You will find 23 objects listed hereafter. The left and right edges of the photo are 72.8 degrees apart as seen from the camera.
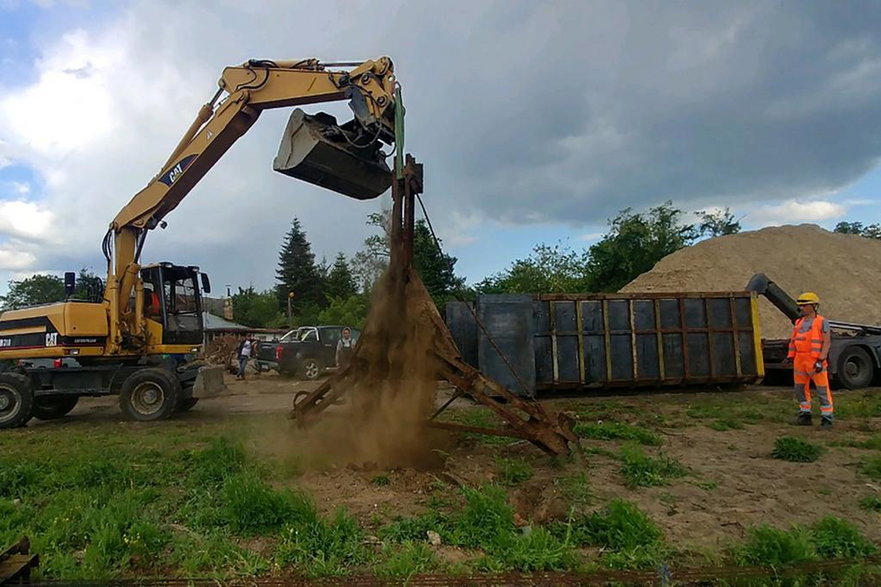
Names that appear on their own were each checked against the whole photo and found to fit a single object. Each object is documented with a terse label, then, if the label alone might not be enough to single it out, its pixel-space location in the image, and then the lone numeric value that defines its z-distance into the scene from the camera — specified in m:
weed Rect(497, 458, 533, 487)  6.00
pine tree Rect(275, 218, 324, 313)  65.19
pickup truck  19.91
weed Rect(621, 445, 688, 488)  5.91
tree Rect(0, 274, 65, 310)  59.50
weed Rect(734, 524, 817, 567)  4.00
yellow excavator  10.62
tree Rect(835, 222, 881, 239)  43.00
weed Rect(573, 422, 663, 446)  8.01
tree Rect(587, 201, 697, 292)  30.62
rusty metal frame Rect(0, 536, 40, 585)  3.65
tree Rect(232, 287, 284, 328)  64.31
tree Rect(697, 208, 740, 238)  36.66
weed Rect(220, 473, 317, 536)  4.72
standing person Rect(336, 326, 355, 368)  18.25
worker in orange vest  8.80
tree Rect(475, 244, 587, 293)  34.12
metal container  12.80
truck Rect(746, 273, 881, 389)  14.35
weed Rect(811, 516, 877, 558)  4.21
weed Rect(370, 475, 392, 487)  5.91
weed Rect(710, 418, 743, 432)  9.09
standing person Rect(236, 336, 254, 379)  20.95
